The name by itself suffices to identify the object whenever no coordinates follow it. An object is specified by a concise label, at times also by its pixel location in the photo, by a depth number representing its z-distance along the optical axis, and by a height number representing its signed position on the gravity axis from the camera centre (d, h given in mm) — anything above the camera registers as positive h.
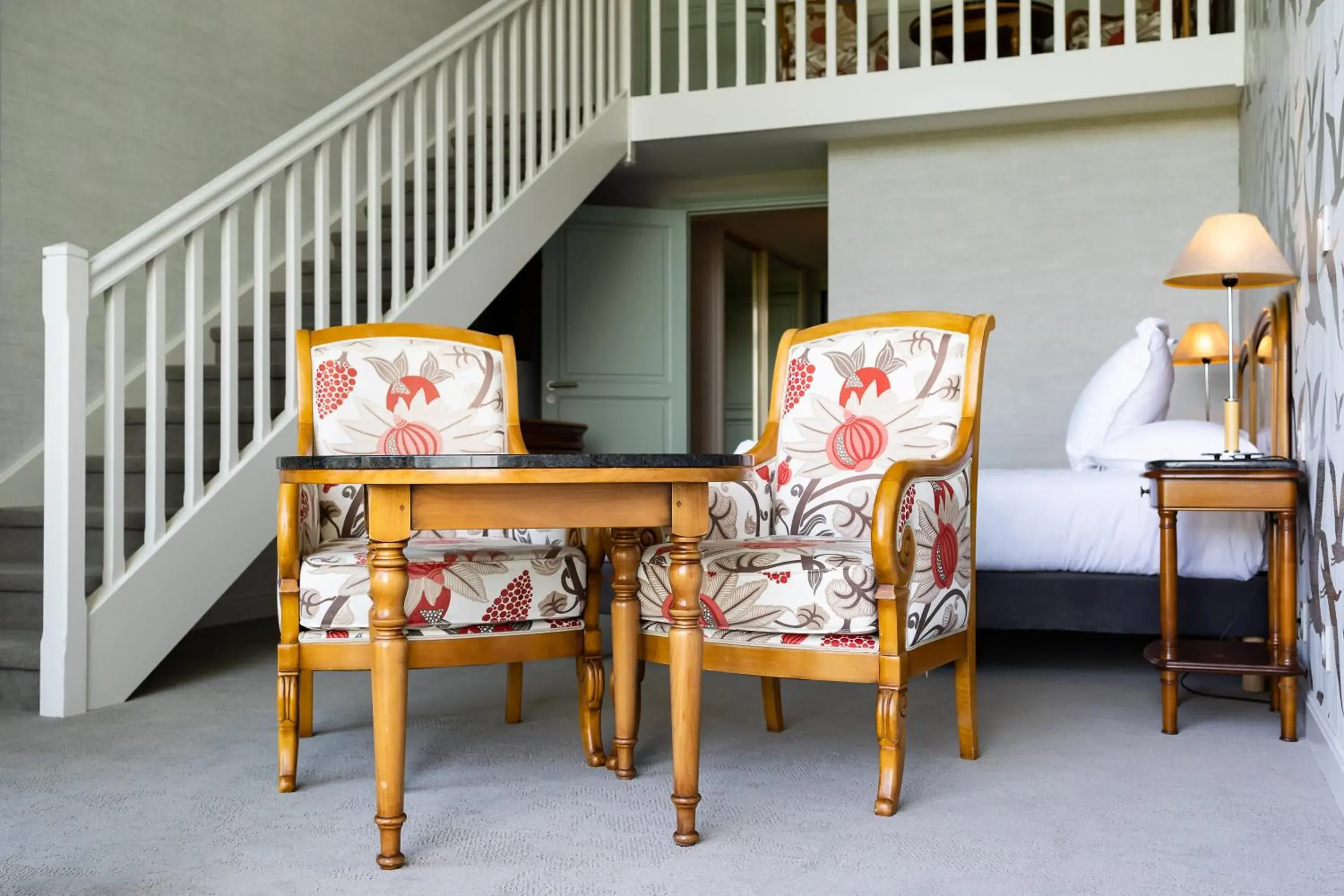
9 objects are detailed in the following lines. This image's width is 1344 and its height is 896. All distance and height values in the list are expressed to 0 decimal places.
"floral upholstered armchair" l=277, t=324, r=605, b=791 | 2141 -177
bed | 3084 -258
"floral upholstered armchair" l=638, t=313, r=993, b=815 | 2039 -139
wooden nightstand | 2654 -193
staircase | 2969 +475
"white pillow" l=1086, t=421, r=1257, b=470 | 3348 +49
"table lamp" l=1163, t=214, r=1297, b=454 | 2836 +498
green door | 6371 +697
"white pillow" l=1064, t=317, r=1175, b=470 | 3568 +218
